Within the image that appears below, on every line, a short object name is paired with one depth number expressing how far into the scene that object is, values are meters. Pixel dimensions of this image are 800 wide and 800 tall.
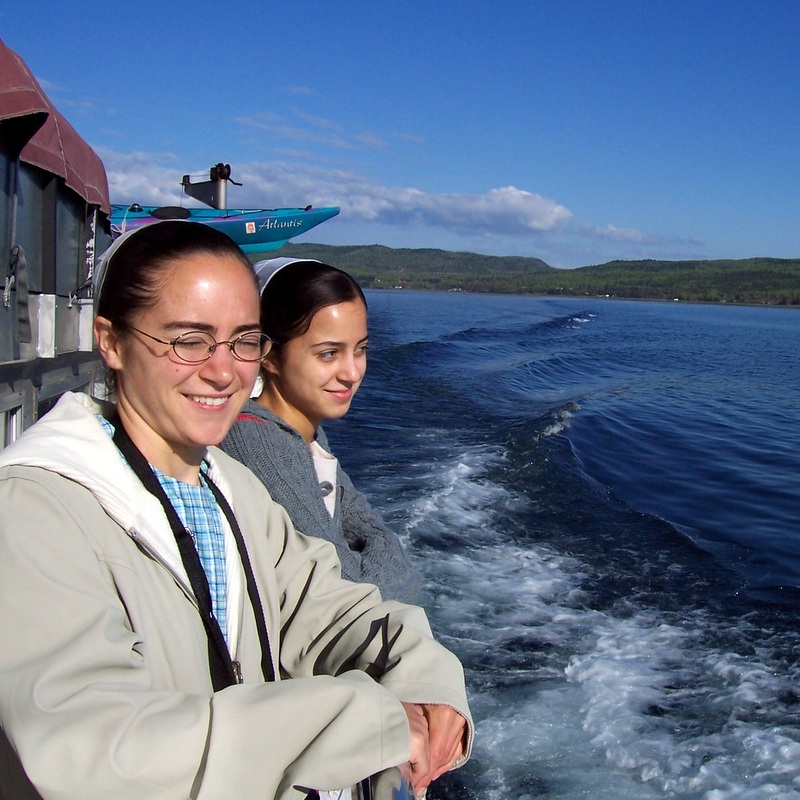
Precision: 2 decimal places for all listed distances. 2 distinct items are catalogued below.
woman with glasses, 1.11
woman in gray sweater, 2.28
